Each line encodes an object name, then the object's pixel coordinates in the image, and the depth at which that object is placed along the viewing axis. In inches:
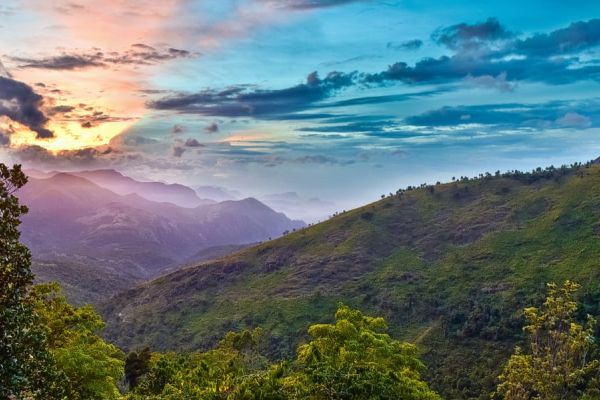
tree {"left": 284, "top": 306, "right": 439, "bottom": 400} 1035.9
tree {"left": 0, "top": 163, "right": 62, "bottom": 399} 818.8
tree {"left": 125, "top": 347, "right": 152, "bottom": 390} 3698.6
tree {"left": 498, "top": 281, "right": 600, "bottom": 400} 2199.8
